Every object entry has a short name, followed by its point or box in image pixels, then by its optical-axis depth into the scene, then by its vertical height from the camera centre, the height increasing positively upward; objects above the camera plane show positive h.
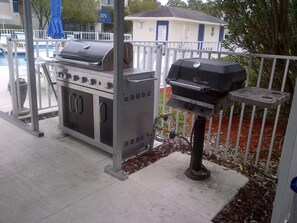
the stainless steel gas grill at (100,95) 2.94 -0.69
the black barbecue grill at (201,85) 2.17 -0.38
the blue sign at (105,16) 20.70 +1.34
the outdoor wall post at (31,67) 3.31 -0.47
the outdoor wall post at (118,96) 2.36 -0.57
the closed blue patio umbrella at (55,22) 6.69 +0.24
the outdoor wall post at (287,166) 1.46 -0.68
